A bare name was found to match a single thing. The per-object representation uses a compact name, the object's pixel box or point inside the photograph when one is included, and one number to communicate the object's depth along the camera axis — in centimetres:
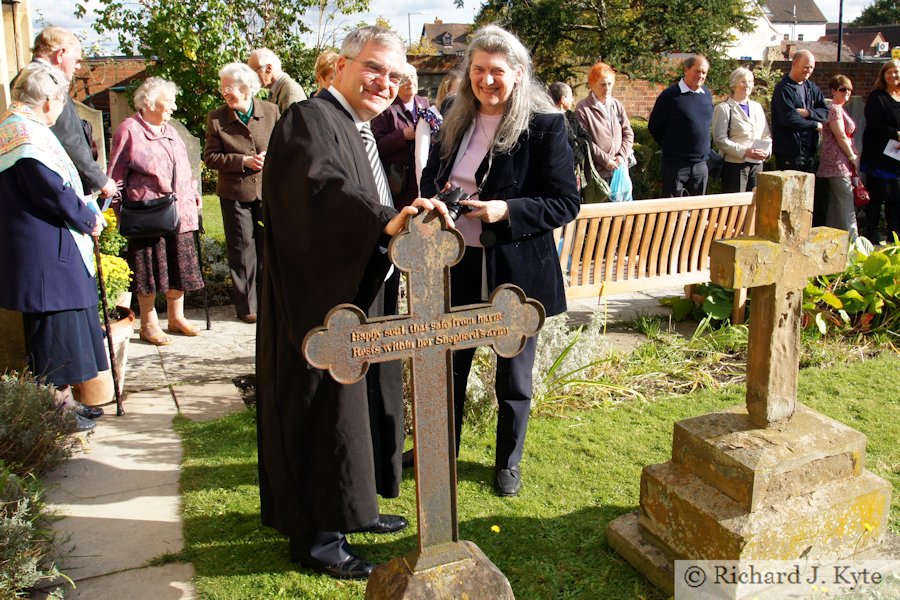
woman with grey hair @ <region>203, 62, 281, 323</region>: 616
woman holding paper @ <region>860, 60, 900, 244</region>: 843
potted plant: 466
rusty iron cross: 220
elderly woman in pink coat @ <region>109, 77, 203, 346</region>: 563
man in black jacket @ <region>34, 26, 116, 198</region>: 487
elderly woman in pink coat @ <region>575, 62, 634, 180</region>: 724
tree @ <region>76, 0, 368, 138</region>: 1223
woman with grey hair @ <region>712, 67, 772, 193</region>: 800
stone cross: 270
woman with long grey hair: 336
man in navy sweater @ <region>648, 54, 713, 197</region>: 768
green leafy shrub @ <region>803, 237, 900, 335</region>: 576
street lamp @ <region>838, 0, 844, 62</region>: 2980
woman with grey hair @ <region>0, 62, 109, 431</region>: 394
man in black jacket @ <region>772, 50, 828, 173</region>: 848
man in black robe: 266
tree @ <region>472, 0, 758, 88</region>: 1605
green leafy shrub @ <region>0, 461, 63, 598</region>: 271
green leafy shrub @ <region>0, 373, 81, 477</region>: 362
